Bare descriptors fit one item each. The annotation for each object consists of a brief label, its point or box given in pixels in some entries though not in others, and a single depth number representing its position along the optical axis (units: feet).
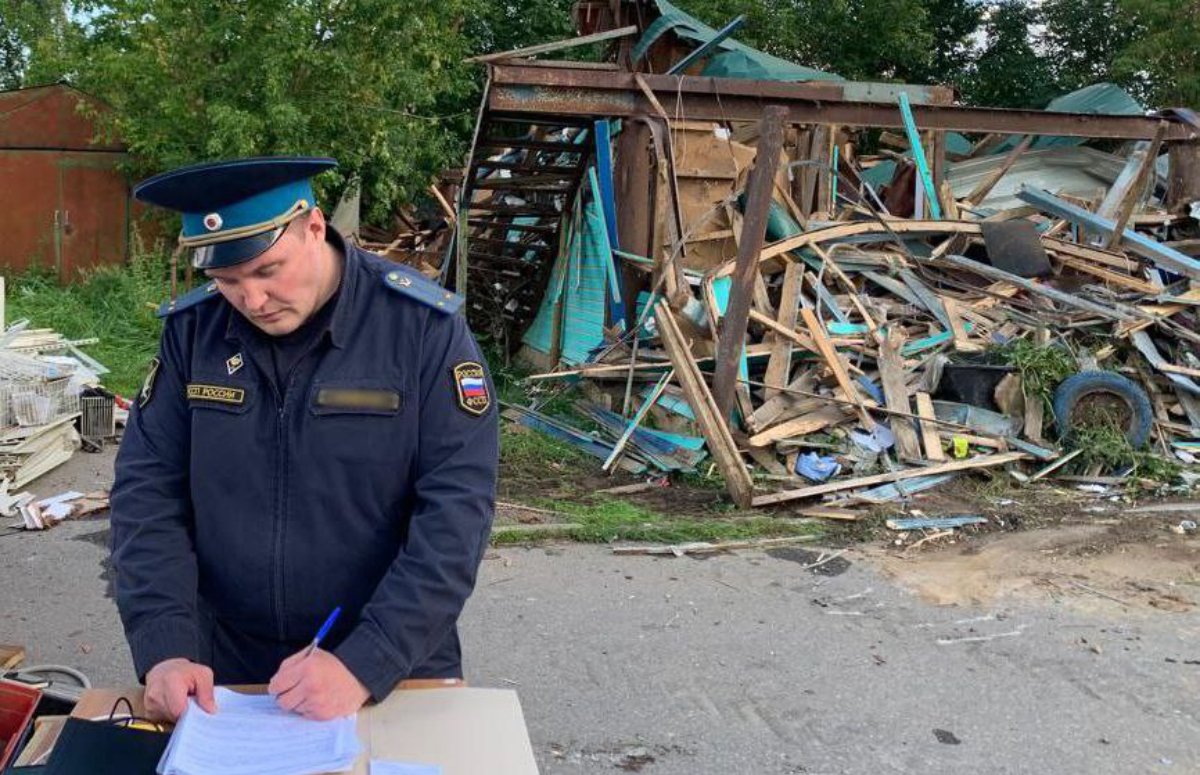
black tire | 25.39
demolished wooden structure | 25.64
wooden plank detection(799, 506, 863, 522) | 22.65
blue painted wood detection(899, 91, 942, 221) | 31.99
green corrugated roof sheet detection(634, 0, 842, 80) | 45.03
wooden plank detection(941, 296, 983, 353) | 27.53
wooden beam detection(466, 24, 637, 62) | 29.43
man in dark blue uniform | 6.45
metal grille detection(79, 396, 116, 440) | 28.19
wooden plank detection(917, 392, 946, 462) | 24.93
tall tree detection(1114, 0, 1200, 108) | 68.23
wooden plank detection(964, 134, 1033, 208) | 35.78
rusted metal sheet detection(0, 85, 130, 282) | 49.32
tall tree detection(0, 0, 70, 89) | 50.67
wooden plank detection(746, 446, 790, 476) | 25.27
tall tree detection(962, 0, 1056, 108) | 81.82
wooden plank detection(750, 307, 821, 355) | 27.66
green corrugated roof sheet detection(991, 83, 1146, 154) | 43.78
